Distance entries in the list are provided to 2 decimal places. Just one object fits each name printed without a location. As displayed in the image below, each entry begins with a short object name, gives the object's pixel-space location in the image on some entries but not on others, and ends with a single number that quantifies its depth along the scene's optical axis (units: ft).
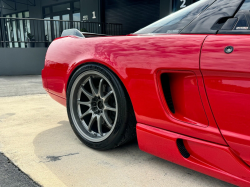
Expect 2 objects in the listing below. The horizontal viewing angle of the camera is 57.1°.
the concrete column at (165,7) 27.58
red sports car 3.82
